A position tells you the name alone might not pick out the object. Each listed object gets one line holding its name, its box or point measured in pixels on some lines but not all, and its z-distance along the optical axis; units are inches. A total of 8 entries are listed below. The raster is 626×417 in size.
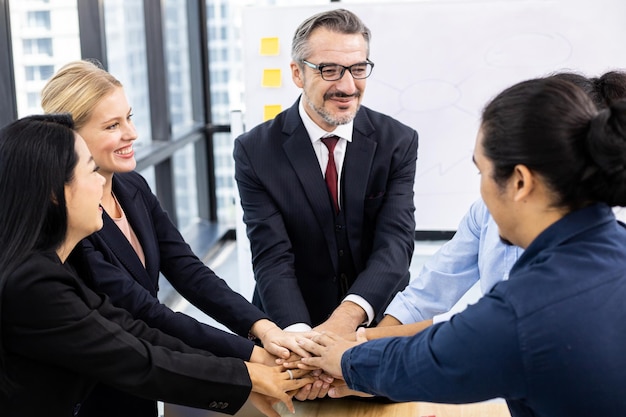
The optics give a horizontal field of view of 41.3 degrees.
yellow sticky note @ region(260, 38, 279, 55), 160.9
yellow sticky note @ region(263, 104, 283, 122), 160.7
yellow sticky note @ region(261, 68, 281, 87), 160.2
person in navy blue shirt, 49.5
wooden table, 78.0
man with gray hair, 99.0
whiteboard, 160.2
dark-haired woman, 61.0
